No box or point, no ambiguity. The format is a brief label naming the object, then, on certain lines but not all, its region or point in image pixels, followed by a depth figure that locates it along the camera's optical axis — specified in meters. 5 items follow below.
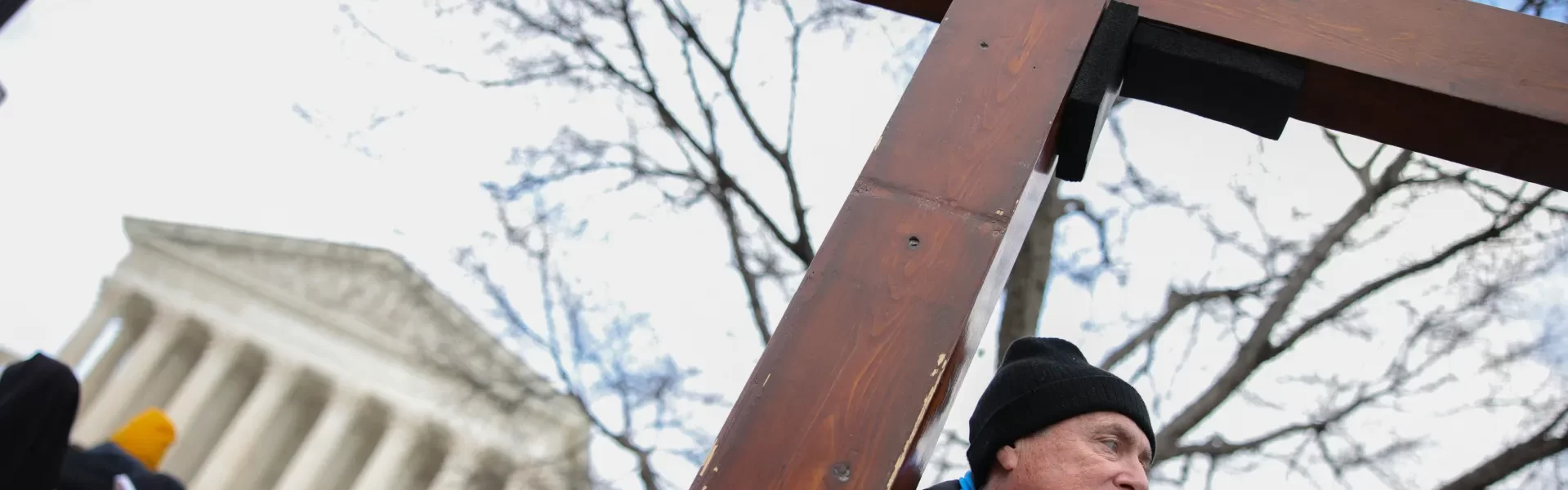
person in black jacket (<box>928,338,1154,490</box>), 2.07
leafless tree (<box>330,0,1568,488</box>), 7.06
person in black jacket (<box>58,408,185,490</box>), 4.46
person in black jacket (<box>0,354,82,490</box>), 3.23
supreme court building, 36.09
